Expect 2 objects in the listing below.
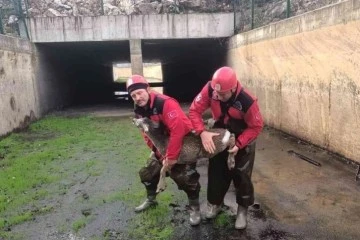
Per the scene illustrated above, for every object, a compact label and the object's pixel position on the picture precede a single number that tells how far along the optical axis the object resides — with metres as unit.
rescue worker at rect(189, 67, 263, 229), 3.47
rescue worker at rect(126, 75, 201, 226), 3.47
